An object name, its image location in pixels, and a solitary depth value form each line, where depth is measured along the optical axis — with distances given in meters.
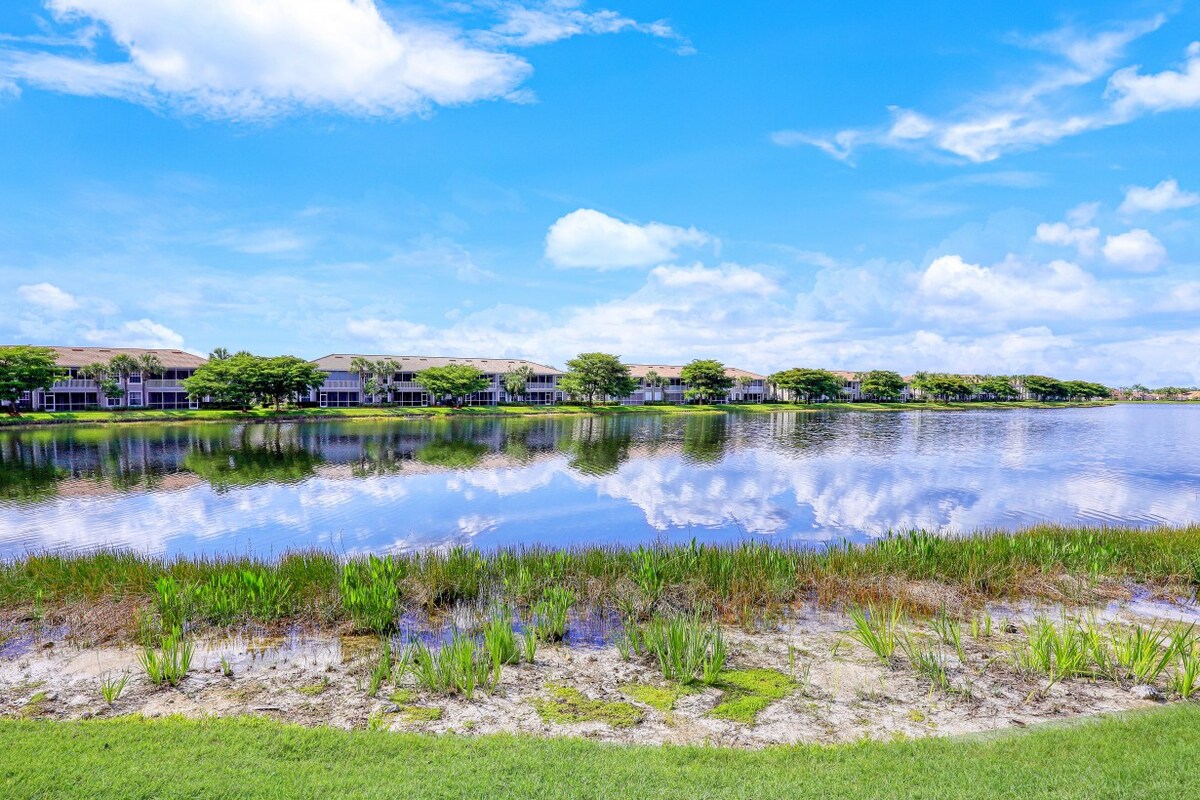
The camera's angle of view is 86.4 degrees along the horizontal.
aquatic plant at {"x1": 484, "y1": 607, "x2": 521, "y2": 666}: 7.94
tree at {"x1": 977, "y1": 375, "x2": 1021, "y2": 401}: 149.88
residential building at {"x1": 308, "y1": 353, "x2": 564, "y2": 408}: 84.31
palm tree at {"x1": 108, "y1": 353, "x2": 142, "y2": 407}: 67.88
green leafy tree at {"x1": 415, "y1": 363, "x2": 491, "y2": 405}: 80.62
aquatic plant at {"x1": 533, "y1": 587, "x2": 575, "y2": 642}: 9.48
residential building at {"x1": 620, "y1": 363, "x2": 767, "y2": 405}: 109.12
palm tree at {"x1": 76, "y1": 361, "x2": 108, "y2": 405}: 67.12
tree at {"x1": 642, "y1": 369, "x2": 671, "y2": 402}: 107.92
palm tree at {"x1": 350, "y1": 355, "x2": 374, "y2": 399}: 83.03
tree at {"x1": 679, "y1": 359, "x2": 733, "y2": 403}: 101.12
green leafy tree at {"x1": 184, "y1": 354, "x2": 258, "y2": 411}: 67.31
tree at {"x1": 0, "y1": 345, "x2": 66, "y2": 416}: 56.81
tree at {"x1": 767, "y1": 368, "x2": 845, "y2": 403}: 114.00
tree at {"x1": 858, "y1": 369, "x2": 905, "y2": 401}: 129.50
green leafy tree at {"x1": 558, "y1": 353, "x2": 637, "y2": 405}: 88.75
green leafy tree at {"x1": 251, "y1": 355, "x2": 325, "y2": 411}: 68.56
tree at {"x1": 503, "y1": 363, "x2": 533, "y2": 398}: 90.44
